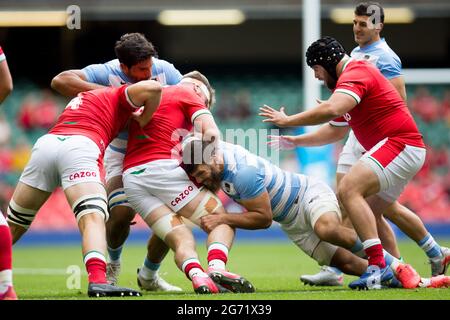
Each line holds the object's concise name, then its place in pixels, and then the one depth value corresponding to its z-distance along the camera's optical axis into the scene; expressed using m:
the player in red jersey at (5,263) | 10.61
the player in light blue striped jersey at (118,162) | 14.45
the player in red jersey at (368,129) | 13.09
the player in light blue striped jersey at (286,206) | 13.25
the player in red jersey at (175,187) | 12.75
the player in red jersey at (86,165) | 12.02
